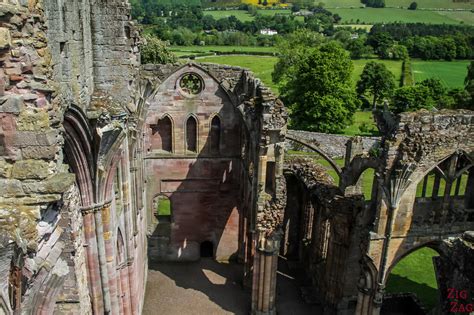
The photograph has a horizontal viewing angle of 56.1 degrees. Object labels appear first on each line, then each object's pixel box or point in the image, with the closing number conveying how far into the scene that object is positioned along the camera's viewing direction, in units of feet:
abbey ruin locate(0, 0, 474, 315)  16.40
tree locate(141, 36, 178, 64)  96.73
